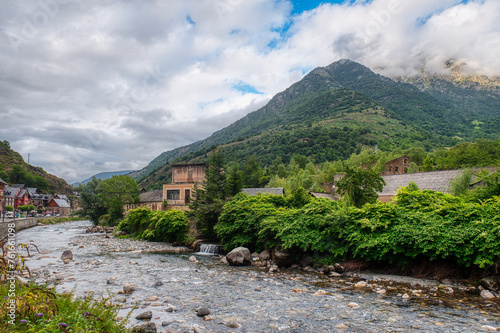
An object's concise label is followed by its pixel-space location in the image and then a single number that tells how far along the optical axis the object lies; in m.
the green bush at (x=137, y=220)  39.18
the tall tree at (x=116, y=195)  56.69
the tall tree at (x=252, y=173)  94.81
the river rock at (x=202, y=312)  9.35
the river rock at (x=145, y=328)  7.19
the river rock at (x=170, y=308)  9.65
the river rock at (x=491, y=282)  12.20
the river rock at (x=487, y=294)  11.43
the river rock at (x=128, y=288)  11.78
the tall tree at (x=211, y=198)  30.32
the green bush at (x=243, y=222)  23.11
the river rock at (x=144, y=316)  8.71
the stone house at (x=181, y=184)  56.76
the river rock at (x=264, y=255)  20.70
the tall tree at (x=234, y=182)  34.75
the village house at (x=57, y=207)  110.61
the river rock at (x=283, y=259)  18.81
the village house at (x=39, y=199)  102.11
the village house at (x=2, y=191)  57.14
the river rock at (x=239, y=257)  19.39
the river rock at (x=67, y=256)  19.48
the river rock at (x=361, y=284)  13.48
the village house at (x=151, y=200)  61.34
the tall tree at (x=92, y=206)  62.28
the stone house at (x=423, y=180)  33.66
